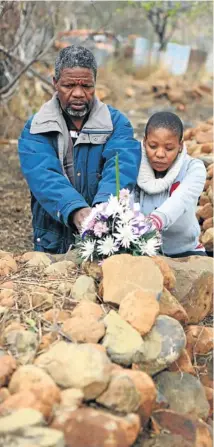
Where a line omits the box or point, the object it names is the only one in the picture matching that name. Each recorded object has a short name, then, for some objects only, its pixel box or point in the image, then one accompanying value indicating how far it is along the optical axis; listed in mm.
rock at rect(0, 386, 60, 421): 1928
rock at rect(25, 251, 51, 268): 2949
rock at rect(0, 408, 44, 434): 1843
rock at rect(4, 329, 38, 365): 2191
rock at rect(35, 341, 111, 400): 2010
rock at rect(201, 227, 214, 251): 5066
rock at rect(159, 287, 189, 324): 2521
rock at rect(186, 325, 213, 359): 2605
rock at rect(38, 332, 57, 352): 2250
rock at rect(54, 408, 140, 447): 1844
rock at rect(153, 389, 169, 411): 2197
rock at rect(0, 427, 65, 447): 1797
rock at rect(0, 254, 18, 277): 2887
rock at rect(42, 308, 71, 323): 2389
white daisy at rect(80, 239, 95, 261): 2701
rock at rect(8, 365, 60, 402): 1976
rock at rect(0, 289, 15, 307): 2521
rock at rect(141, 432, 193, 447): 2094
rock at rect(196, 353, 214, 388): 2539
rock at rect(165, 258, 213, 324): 2748
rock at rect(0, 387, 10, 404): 2023
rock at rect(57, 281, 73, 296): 2623
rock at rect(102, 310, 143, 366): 2219
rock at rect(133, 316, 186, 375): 2250
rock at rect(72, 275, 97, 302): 2564
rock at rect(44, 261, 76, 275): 2818
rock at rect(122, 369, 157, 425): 2074
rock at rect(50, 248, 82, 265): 2844
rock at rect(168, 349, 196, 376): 2400
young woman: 3240
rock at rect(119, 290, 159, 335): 2320
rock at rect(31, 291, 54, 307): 2529
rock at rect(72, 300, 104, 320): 2371
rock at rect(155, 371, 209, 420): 2258
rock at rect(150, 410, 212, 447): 2133
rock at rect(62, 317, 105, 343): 2256
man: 3199
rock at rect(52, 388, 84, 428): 1880
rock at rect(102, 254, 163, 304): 2492
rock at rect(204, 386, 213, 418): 2435
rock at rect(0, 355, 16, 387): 2086
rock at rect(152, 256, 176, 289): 2668
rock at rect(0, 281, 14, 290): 2666
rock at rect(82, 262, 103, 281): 2711
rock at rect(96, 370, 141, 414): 1995
